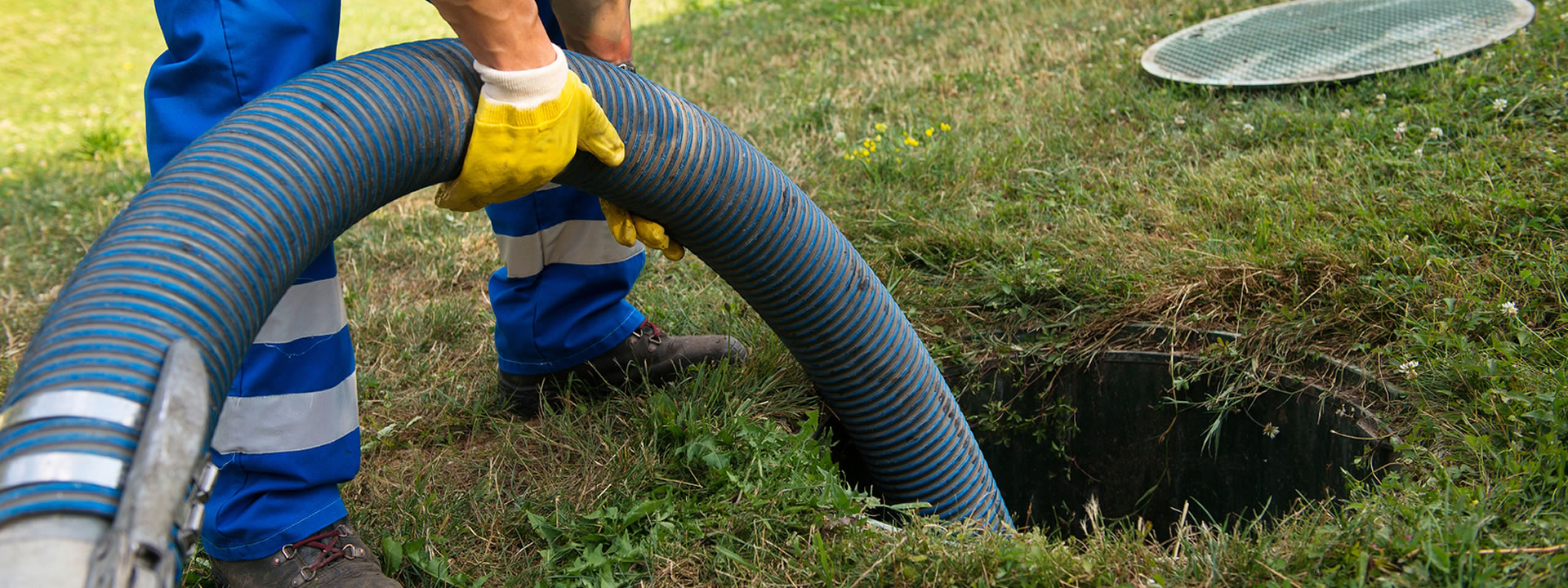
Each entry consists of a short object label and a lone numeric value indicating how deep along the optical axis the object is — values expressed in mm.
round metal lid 3391
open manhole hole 2244
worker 1506
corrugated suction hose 1011
